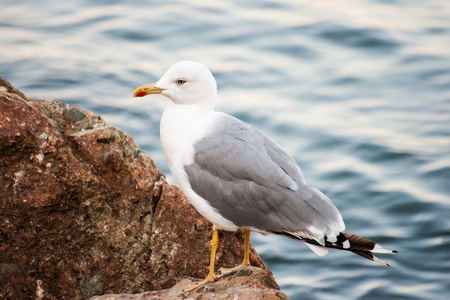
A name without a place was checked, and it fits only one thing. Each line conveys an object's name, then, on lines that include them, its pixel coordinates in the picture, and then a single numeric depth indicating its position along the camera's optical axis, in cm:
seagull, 1023
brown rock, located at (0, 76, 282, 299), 977
